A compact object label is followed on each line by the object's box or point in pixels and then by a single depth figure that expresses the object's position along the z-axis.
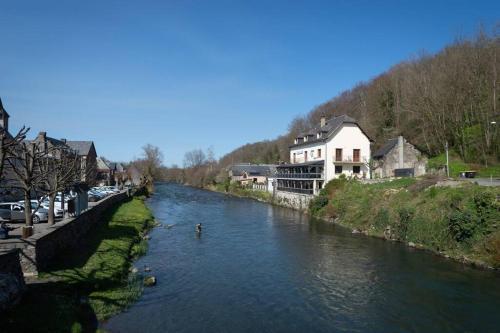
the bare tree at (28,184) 18.67
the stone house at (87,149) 68.54
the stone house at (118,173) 94.84
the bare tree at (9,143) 13.53
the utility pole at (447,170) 39.44
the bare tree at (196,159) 154.55
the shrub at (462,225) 22.13
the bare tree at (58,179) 21.99
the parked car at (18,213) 27.36
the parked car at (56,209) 30.13
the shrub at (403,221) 28.12
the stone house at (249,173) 91.19
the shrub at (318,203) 43.19
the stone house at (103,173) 86.79
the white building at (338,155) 48.16
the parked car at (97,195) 44.09
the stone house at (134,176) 100.84
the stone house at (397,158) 48.69
